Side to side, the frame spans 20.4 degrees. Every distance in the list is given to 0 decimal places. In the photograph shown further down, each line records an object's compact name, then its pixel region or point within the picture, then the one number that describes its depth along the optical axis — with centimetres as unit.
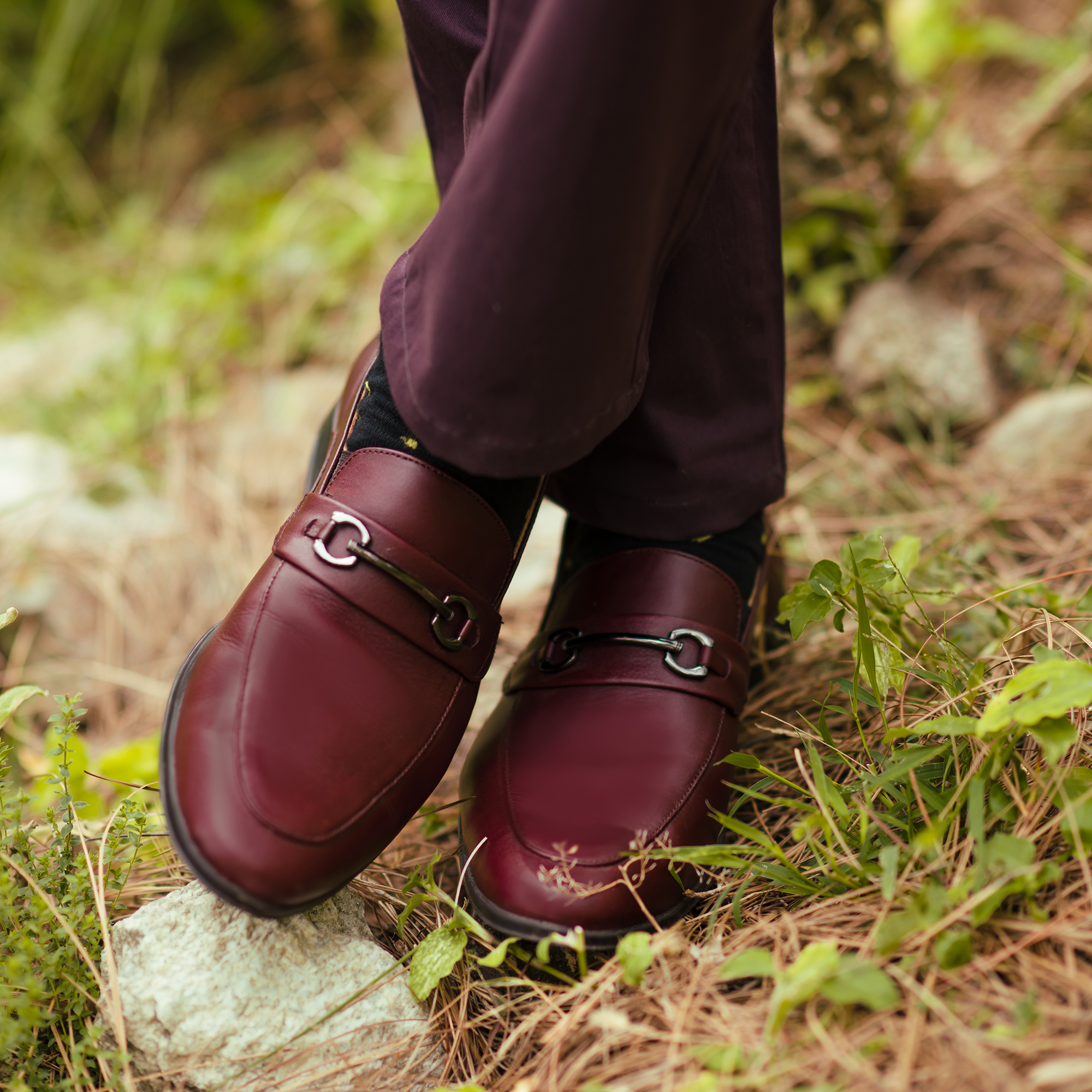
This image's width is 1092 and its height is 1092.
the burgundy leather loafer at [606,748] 102
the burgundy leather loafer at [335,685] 100
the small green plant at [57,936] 100
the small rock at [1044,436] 126
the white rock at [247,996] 101
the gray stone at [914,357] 132
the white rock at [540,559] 128
